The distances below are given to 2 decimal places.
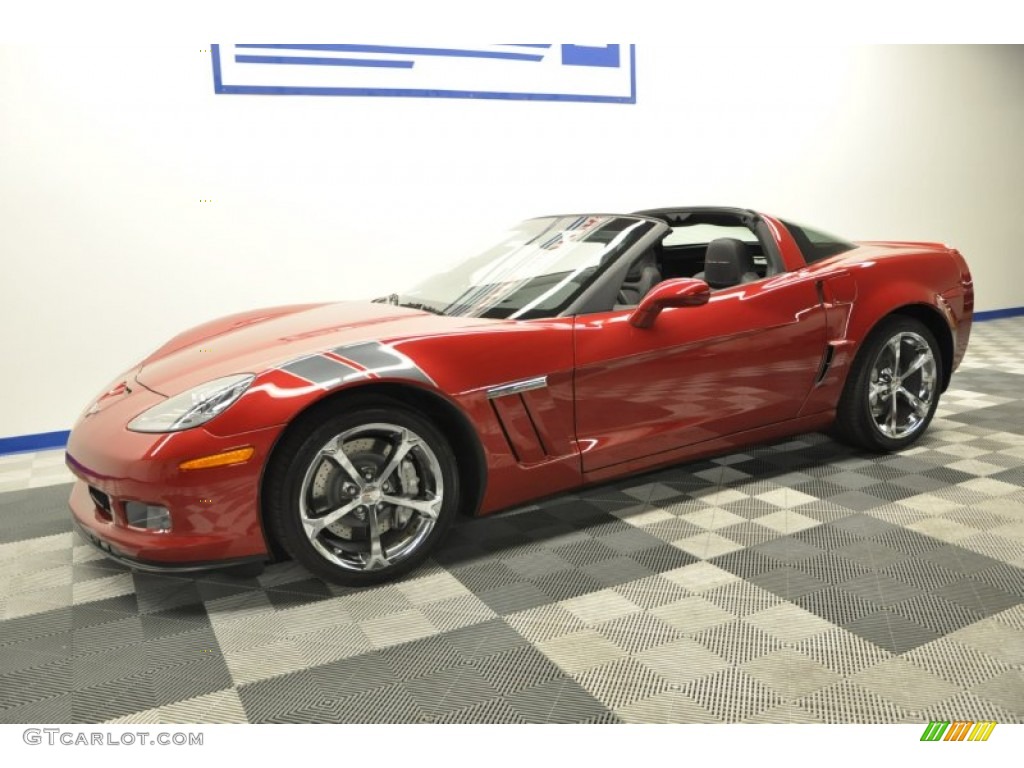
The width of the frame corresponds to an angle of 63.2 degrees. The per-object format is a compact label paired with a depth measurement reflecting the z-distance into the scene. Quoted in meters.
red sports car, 2.31
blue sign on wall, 4.75
